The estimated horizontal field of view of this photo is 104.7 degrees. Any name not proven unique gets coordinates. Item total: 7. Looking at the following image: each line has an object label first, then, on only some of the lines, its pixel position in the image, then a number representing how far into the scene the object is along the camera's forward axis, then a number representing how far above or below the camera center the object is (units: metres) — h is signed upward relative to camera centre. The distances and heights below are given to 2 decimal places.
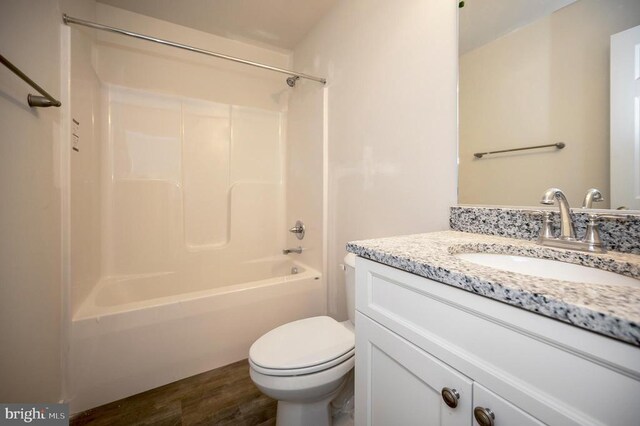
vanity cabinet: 0.33 -0.27
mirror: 0.72 +0.39
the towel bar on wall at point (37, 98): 0.84 +0.45
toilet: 0.91 -0.59
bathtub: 1.20 -0.65
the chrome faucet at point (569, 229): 0.65 -0.05
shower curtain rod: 1.21 +0.96
